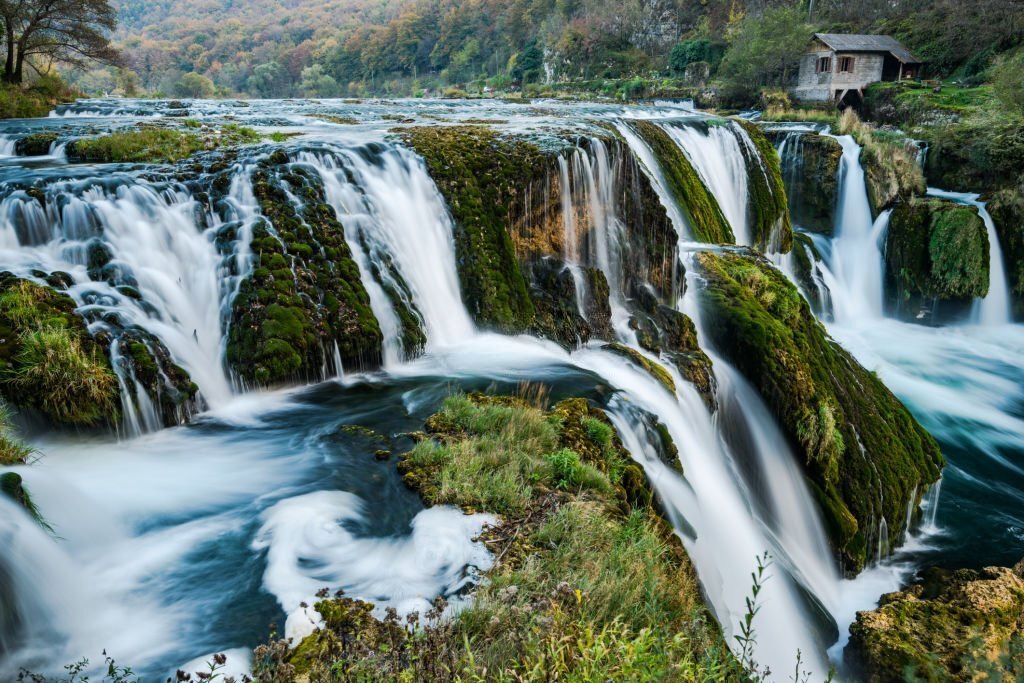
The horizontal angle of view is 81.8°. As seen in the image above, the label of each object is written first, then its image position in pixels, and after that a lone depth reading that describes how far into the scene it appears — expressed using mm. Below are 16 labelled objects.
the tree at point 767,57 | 38969
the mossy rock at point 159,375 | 5848
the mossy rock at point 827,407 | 8461
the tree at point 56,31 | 18891
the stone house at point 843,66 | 37531
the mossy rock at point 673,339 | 8828
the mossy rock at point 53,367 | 5203
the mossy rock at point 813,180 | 21172
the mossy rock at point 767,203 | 17047
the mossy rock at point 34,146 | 10867
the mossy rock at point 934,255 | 18562
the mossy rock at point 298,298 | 6668
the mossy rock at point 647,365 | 8125
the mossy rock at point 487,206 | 9109
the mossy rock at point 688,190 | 13883
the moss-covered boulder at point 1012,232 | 18953
